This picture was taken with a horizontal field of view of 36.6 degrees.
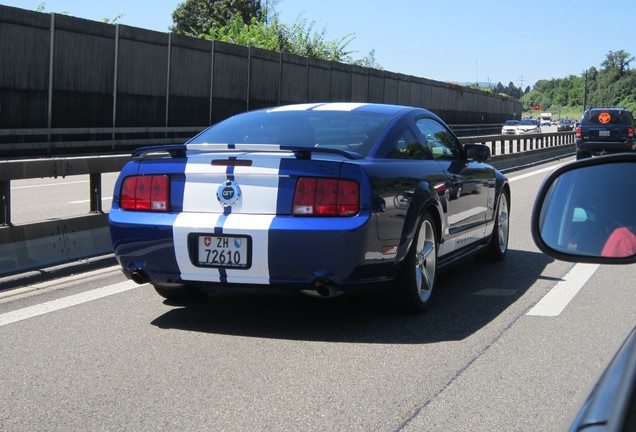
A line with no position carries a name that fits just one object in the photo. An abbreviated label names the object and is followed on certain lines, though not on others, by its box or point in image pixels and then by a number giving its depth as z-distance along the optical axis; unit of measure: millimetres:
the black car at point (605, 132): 32031
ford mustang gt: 5609
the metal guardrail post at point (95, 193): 8852
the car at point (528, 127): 76188
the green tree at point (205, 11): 94750
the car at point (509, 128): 78812
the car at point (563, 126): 95400
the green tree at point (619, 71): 196500
